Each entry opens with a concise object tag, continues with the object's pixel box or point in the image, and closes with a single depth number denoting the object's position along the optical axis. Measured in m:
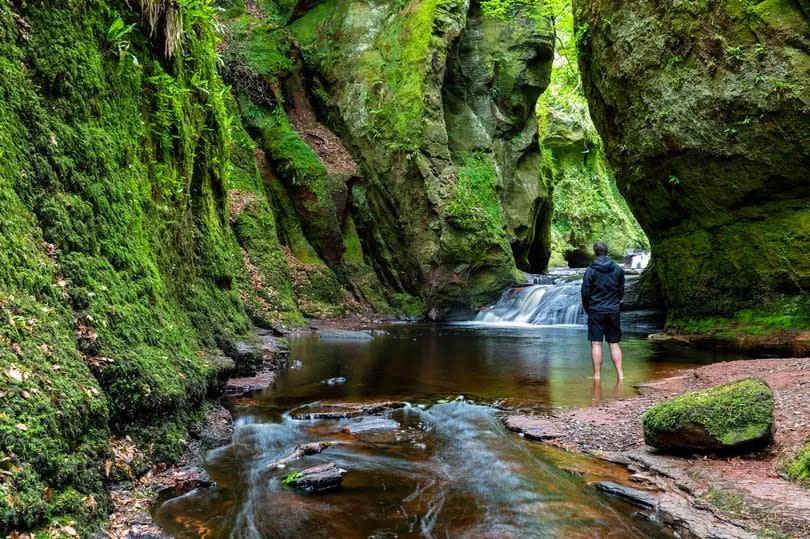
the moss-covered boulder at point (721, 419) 4.71
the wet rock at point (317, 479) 4.59
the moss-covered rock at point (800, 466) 4.09
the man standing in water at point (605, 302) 8.69
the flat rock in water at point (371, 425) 6.25
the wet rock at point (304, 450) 5.30
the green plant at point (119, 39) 5.27
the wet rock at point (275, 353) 9.82
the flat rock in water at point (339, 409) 6.82
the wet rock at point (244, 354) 8.03
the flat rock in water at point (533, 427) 5.93
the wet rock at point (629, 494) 4.24
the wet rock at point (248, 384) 7.87
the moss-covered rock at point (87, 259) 3.21
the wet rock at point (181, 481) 4.26
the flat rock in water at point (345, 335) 14.27
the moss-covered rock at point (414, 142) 19.59
